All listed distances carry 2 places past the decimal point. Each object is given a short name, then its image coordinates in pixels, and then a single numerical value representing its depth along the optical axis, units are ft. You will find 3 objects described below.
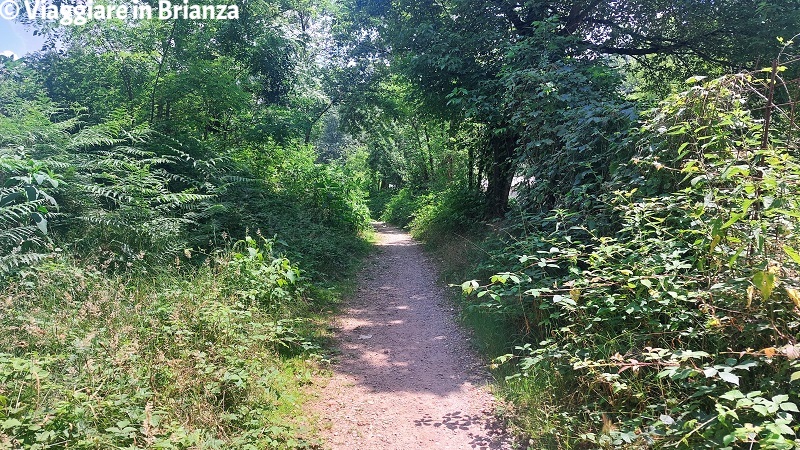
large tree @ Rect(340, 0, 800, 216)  26.86
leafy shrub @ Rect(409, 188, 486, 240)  40.63
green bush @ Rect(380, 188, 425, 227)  68.15
